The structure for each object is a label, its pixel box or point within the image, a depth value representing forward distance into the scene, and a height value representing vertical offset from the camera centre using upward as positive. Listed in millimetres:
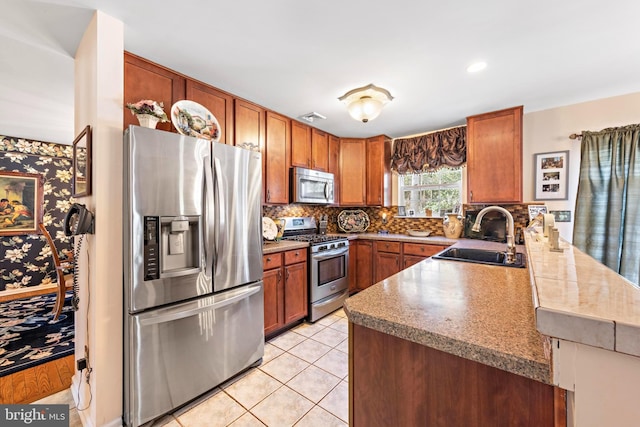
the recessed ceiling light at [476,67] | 2042 +1160
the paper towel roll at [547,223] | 1691 -80
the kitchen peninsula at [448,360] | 681 -452
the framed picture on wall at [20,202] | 3982 +158
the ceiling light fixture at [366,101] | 2391 +1022
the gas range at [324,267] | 2959 -681
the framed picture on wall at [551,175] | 2828 +393
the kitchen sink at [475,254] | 2148 -374
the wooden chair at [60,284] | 2907 -831
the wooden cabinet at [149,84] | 1864 +988
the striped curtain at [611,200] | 2475 +109
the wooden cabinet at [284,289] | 2510 -796
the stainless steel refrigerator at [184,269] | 1518 -379
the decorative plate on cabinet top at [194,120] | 1929 +713
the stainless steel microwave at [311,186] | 3215 +328
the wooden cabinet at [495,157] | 2842 +617
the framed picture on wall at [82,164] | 1540 +309
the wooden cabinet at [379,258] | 3229 -618
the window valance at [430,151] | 3412 +840
